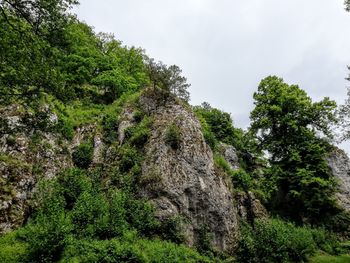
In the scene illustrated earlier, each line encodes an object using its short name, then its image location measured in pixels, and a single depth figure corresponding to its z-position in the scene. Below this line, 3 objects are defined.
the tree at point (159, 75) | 24.05
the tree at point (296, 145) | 24.08
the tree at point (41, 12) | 8.62
